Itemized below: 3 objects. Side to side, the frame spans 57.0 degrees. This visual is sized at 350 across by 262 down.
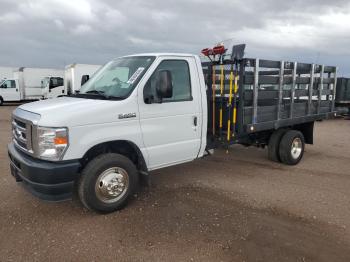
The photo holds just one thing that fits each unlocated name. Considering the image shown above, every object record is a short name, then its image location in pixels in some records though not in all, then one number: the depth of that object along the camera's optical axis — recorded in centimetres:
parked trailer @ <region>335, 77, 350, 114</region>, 1762
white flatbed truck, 397
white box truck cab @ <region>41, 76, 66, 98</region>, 2600
